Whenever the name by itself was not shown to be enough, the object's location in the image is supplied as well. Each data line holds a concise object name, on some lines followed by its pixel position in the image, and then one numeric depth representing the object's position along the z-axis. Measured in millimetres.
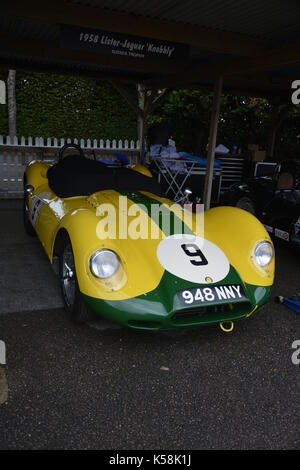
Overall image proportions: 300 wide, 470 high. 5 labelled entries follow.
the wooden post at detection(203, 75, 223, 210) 6824
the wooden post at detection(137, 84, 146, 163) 9297
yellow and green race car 2549
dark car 4739
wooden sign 5043
